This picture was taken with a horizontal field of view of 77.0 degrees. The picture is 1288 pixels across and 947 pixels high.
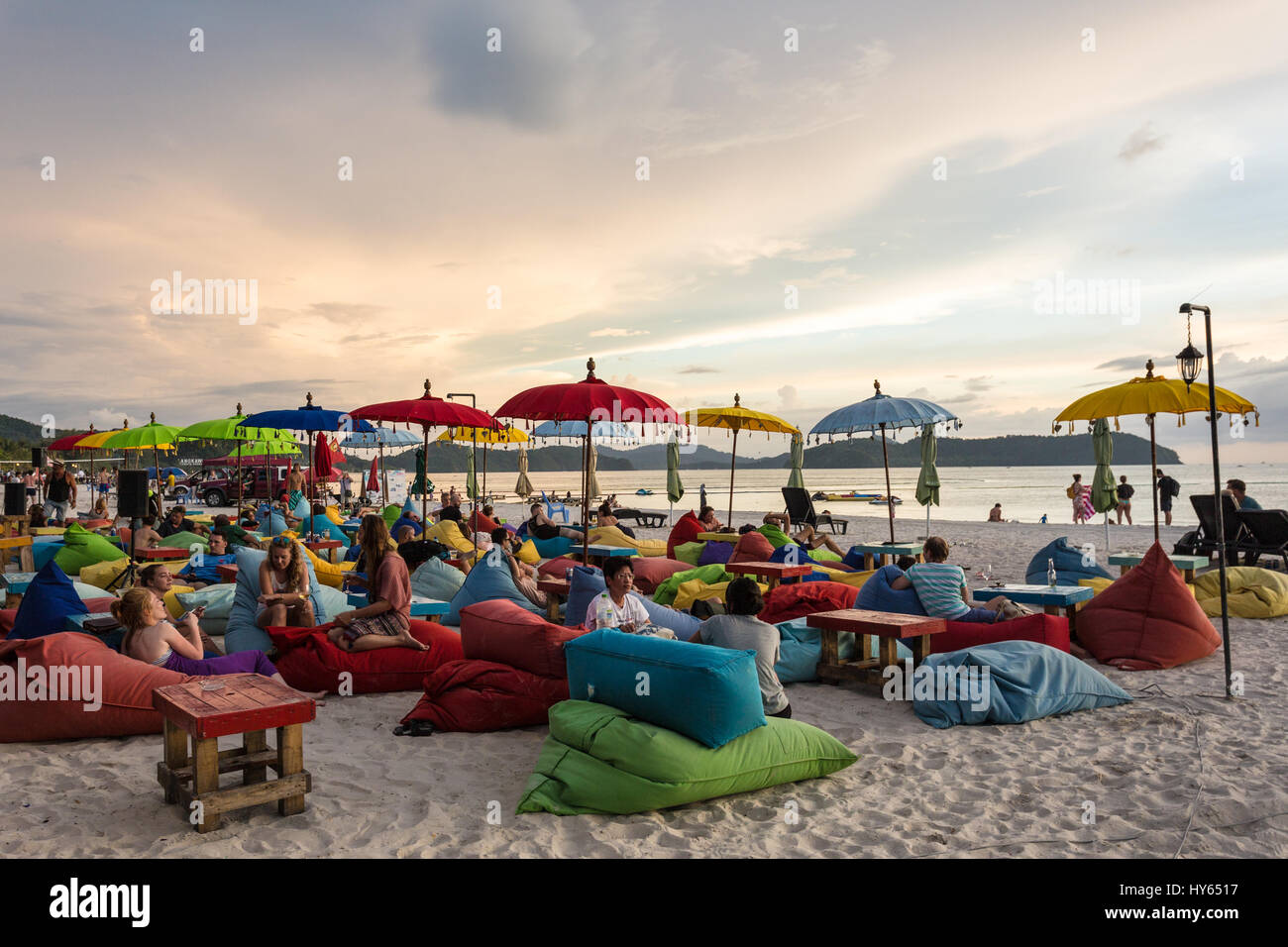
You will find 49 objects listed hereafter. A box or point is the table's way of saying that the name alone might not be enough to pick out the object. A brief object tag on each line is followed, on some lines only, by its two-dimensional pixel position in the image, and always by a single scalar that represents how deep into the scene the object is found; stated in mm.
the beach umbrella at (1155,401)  8305
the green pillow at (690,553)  10367
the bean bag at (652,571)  8758
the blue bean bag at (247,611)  5785
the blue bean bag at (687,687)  3449
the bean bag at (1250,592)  7609
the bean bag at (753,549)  8911
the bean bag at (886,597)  6016
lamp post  5004
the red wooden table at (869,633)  5293
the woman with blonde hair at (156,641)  4613
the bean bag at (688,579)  7946
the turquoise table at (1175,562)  8203
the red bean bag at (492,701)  4473
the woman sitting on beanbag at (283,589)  5875
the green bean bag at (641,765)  3340
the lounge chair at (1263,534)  10547
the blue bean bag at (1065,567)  8680
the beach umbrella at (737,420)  12578
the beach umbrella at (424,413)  9539
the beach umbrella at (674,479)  18720
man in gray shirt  4148
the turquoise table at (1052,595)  6473
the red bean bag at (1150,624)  5957
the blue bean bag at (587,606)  5797
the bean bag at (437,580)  8086
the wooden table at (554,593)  7336
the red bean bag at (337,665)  5309
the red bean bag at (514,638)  4562
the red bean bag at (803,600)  6535
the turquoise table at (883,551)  10141
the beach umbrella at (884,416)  10758
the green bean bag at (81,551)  9234
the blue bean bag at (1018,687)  4648
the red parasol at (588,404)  7246
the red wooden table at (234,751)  3137
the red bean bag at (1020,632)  5516
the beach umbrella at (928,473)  13619
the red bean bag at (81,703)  4176
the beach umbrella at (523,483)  25797
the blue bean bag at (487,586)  6871
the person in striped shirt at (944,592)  5914
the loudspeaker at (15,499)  14480
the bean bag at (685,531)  11211
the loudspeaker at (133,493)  6945
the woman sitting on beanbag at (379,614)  5469
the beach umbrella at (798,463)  17484
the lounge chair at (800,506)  14133
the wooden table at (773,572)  8023
